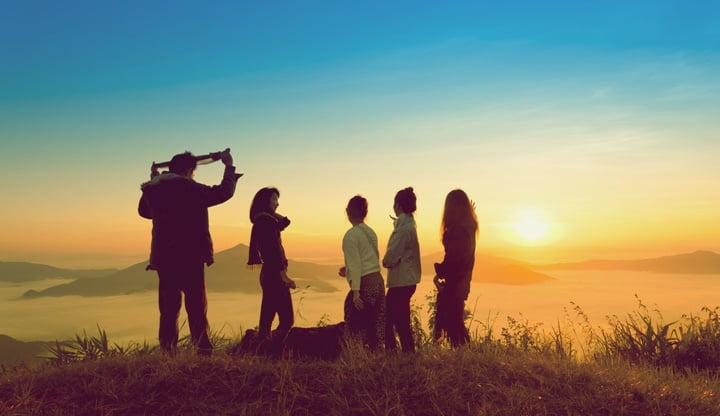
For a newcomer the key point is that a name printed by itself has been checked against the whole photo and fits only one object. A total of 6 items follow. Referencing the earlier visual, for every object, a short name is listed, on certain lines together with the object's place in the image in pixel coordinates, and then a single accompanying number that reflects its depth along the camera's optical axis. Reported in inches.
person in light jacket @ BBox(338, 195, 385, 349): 305.4
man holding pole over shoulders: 301.1
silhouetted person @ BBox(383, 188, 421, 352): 315.6
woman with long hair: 328.5
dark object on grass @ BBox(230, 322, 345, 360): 308.3
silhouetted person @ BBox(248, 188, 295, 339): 313.9
